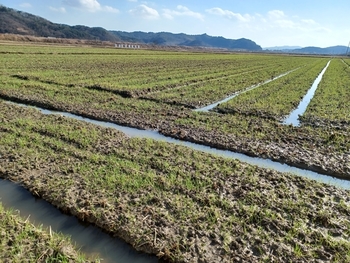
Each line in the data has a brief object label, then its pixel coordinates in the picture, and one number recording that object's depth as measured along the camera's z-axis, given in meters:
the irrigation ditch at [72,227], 4.59
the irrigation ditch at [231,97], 14.70
